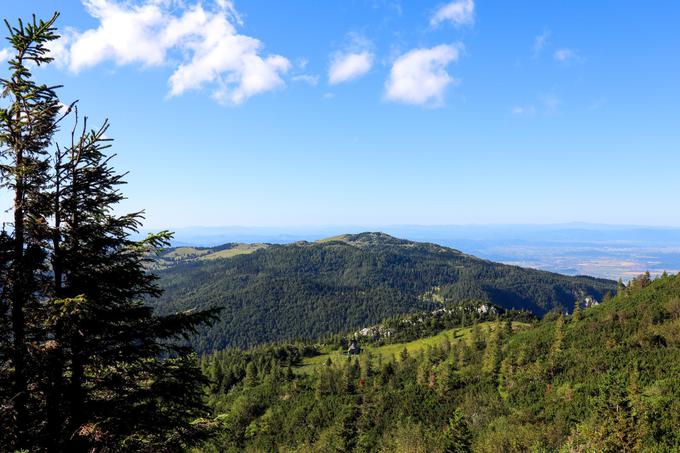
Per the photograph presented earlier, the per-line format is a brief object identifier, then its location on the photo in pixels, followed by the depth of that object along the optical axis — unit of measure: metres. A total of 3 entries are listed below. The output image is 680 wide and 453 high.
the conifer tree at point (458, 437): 56.50
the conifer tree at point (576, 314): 130.36
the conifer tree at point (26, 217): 10.09
